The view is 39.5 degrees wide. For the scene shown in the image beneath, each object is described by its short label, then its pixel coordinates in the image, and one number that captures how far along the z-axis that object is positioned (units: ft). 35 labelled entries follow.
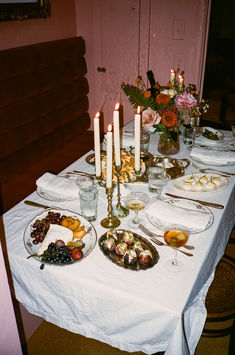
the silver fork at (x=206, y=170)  6.37
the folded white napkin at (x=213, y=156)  6.66
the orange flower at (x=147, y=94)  6.38
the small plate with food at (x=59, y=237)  4.17
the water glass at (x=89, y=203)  4.88
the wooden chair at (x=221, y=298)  5.27
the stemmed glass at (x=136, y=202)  4.85
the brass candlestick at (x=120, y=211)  5.15
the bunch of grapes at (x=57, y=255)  4.13
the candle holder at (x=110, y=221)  4.83
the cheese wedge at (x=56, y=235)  4.33
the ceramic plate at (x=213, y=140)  7.73
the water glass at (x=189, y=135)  7.46
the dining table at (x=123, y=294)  3.73
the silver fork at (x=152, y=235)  4.41
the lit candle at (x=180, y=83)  6.76
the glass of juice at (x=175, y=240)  4.02
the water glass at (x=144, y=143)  7.10
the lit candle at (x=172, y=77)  6.97
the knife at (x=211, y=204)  5.28
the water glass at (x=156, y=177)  5.48
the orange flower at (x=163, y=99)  6.32
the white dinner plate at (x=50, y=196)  5.53
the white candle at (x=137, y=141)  4.46
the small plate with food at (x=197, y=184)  5.74
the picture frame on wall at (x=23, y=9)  9.93
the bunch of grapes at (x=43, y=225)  4.53
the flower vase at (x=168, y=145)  6.69
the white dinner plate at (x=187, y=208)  4.73
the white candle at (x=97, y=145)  4.34
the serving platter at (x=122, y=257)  4.09
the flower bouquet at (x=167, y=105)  6.33
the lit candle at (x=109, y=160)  4.07
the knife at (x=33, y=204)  5.36
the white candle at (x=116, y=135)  4.23
